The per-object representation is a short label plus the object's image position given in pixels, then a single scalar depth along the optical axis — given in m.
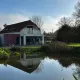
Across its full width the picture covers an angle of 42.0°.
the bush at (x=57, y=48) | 14.29
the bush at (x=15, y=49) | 14.76
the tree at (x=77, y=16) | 20.49
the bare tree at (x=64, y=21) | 27.00
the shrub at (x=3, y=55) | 10.67
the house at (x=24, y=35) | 18.79
